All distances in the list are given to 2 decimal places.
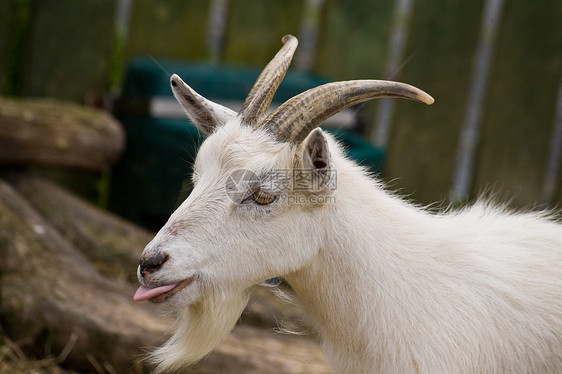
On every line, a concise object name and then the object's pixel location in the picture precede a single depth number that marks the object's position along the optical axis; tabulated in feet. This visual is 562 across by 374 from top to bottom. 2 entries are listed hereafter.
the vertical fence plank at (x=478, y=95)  19.02
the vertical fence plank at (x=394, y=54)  19.60
